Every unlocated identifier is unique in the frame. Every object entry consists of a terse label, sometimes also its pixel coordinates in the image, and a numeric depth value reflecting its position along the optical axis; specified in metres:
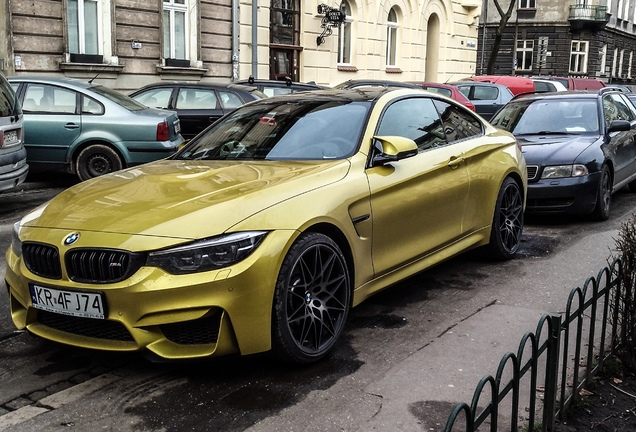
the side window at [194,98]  13.35
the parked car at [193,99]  13.29
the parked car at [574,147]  8.52
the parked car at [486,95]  20.91
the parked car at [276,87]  14.85
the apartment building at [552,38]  50.16
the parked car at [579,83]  24.25
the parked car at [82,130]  10.93
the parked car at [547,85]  23.39
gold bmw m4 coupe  3.74
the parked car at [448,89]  18.58
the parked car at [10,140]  8.68
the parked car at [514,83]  23.34
